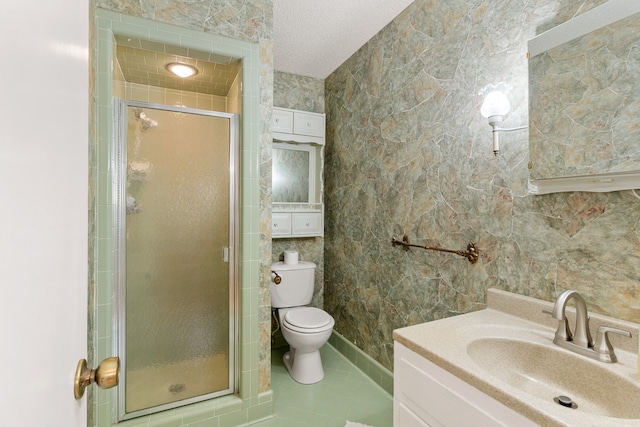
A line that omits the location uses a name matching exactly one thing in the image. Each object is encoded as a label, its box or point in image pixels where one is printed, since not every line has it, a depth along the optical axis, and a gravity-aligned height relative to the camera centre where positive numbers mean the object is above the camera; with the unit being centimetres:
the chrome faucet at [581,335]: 97 -41
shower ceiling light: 206 +99
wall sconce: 136 +48
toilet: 217 -80
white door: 28 +0
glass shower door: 174 -26
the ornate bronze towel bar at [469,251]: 155 -20
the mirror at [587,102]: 100 +41
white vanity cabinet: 84 -58
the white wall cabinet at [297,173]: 273 +38
